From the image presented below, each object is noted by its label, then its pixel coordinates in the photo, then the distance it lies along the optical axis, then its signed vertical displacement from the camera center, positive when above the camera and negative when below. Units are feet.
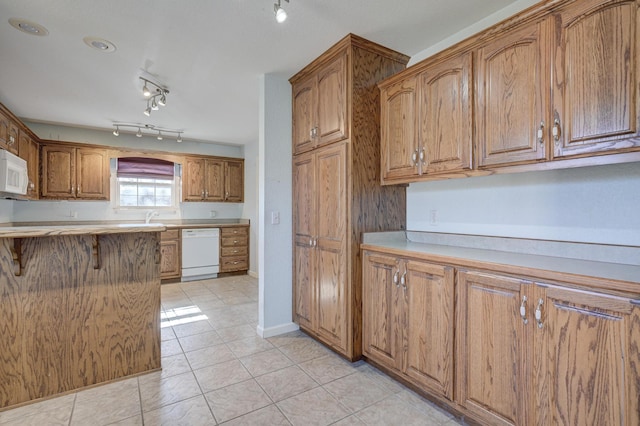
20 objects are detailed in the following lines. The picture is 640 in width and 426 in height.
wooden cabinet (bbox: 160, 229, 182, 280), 16.71 -2.33
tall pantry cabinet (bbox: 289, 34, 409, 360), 7.89 +0.73
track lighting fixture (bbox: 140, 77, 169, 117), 10.08 +4.30
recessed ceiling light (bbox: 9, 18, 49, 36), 6.91 +4.28
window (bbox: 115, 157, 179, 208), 17.12 +1.68
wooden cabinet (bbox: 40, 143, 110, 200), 14.82 +2.00
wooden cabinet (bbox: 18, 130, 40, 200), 12.79 +2.38
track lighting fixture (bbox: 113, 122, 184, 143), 15.44 +4.39
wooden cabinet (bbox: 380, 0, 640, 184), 4.32 +1.99
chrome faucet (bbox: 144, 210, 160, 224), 16.80 -0.15
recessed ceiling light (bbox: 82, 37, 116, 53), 7.67 +4.30
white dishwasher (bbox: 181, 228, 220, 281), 17.26 -2.34
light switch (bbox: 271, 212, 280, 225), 9.95 -0.19
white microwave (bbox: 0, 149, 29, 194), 9.04 +1.21
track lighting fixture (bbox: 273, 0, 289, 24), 5.70 +3.68
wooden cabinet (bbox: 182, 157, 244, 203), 18.29 +2.01
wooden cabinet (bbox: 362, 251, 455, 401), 5.89 -2.28
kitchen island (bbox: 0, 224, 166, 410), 6.45 -2.17
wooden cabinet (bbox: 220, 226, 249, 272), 18.39 -2.20
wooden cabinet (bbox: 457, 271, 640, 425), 3.87 -2.05
